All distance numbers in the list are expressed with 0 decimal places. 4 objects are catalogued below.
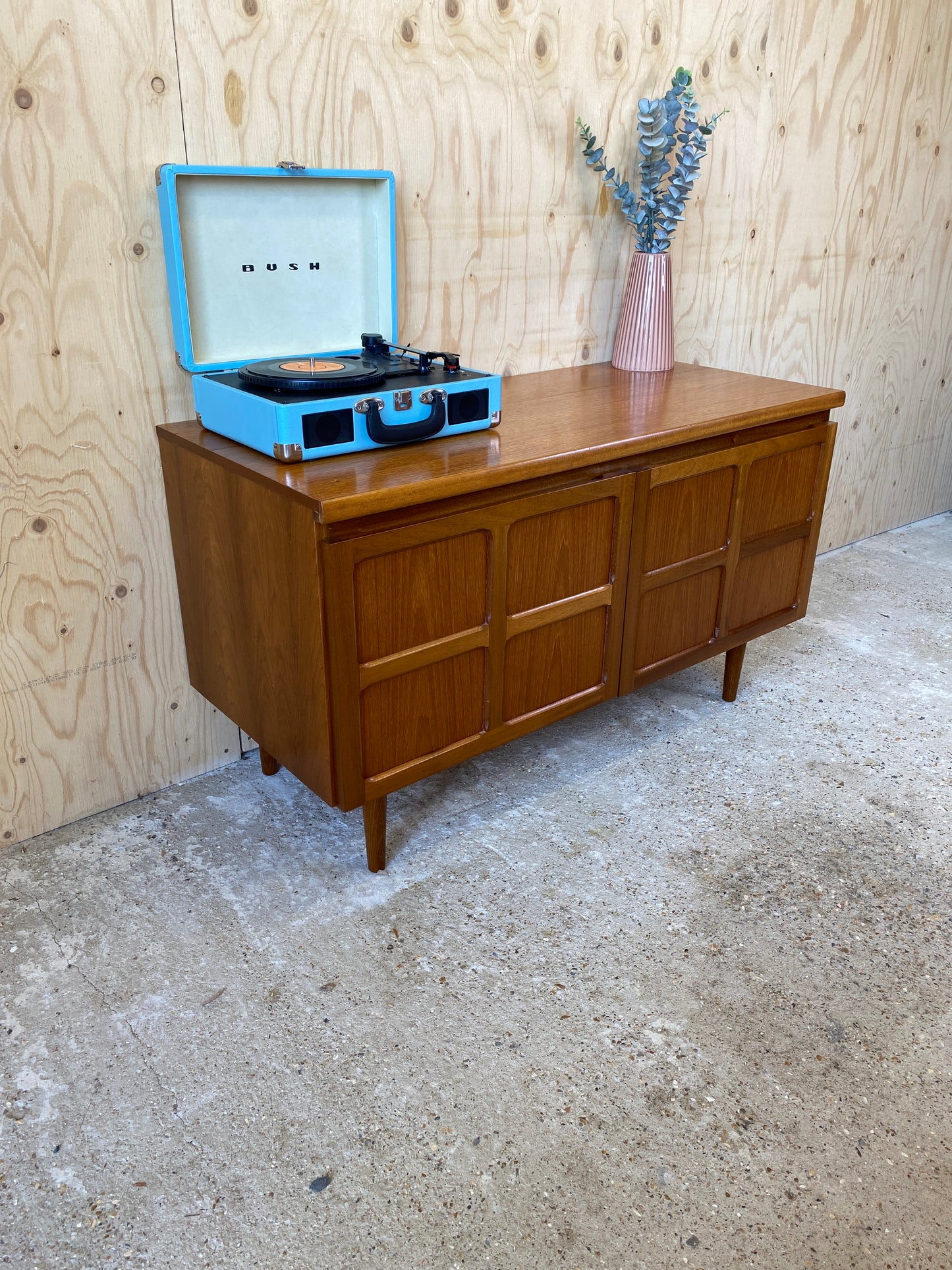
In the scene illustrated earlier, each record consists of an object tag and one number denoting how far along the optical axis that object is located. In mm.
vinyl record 1553
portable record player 1555
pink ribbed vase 2258
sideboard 1493
